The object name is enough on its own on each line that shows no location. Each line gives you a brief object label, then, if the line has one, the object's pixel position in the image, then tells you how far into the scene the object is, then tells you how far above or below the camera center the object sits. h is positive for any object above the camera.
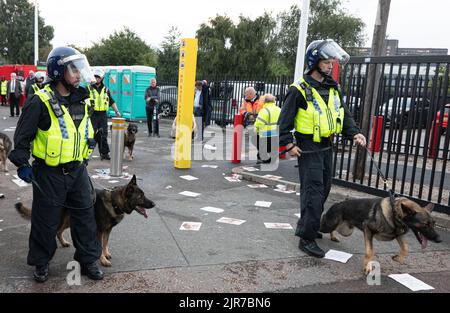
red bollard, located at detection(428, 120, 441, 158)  6.05 -0.44
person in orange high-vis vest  11.38 -0.36
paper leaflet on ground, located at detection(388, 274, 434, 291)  4.04 -1.72
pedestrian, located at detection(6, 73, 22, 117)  19.11 -0.76
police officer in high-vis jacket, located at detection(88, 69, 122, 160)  9.29 -0.46
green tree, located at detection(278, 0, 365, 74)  41.34 +7.04
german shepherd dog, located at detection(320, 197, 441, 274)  3.93 -1.18
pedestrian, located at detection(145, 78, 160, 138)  14.45 -0.68
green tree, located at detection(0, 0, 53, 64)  58.09 +6.53
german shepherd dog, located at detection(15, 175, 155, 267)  4.14 -1.20
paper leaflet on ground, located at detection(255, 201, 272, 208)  6.78 -1.78
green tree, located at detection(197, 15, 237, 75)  38.56 +4.09
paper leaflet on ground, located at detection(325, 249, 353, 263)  4.65 -1.74
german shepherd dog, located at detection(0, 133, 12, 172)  8.40 -1.47
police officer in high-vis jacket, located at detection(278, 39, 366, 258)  4.52 -0.28
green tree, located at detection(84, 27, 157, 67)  47.66 +3.67
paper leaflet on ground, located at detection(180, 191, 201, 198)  7.30 -1.82
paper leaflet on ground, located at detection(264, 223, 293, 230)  5.73 -1.77
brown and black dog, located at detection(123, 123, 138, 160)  10.18 -1.24
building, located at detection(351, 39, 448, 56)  41.69 +6.56
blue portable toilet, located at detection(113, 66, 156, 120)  19.45 -0.14
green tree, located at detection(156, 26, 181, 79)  40.52 +2.97
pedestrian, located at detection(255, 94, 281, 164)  9.34 -0.62
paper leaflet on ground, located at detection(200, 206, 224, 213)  6.38 -1.80
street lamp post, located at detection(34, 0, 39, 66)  30.39 +3.87
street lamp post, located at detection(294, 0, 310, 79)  11.53 +1.70
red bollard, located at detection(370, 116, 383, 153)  11.67 -1.08
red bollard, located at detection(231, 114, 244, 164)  10.19 -1.12
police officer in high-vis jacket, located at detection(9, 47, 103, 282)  3.56 -0.67
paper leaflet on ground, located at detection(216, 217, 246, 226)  5.83 -1.79
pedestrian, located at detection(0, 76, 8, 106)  24.92 -0.69
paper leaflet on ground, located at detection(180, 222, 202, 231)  5.51 -1.80
